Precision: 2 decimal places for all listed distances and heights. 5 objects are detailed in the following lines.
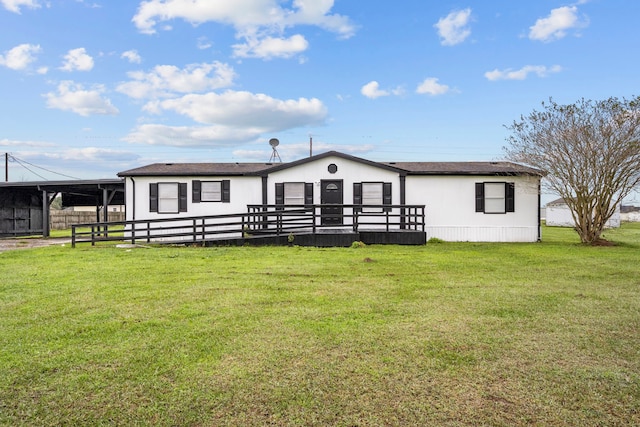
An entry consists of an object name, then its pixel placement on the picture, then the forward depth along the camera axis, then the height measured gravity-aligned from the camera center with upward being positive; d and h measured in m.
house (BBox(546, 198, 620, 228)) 28.28 -0.88
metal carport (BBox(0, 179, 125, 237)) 17.95 +0.59
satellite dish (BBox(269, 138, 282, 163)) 20.38 +3.01
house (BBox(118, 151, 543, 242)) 15.74 +0.59
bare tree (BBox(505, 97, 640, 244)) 13.30 +1.82
